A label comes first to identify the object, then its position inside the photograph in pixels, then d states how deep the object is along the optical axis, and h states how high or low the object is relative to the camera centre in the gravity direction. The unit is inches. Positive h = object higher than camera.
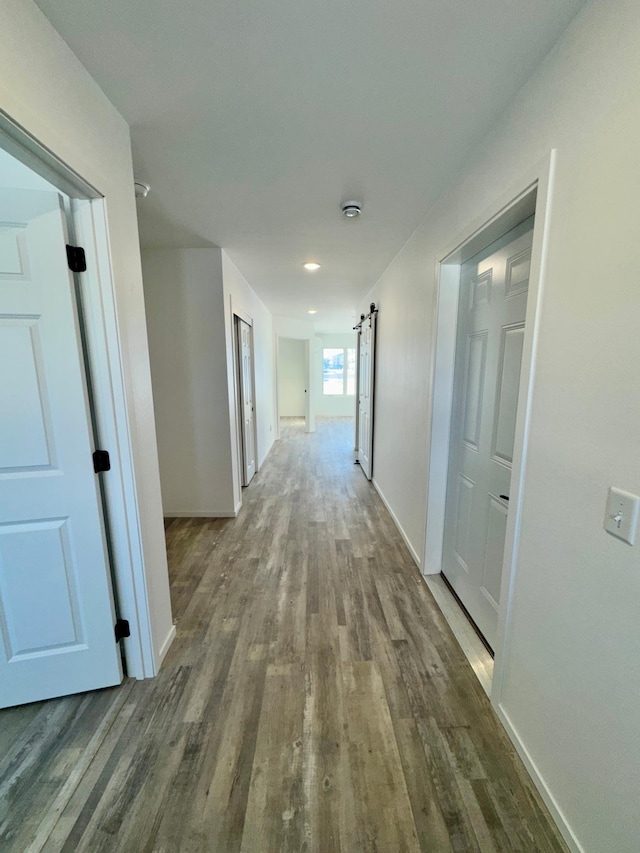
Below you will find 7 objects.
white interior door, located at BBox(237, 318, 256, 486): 155.2 -11.3
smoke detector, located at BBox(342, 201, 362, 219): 79.4 +40.5
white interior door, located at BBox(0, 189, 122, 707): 46.4 -16.8
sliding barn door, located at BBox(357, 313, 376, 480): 166.7 -8.7
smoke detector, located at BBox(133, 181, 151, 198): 71.6 +40.8
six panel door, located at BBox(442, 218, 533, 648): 58.6 -8.4
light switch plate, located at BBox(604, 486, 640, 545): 31.6 -13.5
